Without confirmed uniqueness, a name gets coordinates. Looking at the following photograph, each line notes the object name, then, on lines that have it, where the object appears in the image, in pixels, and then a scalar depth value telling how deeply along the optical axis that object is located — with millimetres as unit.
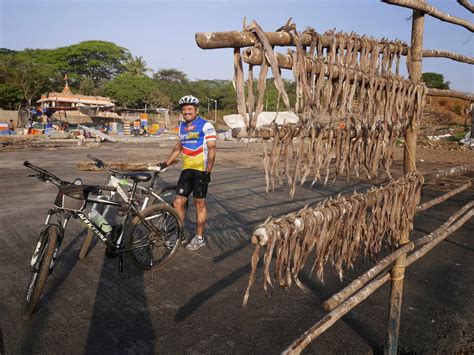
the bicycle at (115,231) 3027
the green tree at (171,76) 72438
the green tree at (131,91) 48375
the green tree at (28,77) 39438
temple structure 35406
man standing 4516
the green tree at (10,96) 38453
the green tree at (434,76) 35391
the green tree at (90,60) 53531
